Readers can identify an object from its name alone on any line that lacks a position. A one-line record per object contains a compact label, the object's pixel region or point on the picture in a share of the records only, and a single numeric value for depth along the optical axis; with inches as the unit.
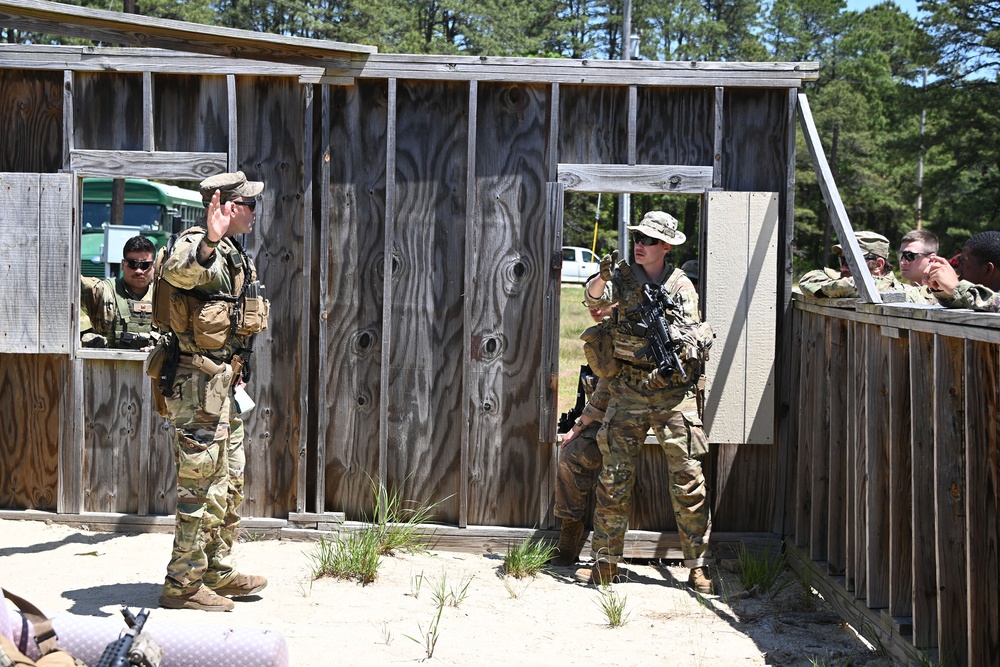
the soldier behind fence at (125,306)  306.2
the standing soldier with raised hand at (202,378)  197.2
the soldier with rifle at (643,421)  232.1
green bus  773.3
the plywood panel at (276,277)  254.5
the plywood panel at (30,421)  258.4
